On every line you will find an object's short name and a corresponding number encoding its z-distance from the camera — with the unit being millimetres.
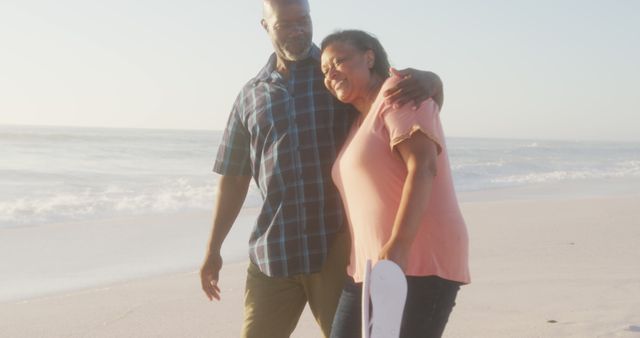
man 2955
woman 2189
